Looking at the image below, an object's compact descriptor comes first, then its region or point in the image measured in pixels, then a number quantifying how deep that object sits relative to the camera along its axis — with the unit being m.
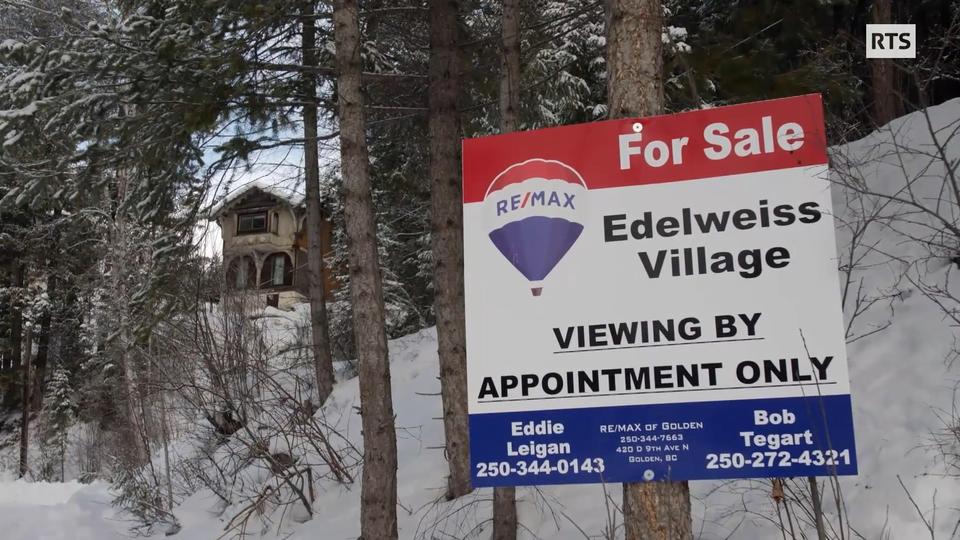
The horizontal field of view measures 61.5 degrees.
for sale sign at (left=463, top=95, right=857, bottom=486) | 3.51
